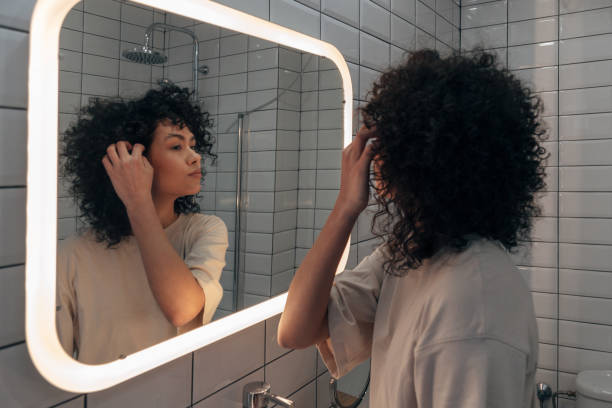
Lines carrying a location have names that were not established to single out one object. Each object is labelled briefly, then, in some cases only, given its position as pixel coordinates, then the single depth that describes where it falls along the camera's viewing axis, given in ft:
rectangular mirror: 2.06
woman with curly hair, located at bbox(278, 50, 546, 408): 1.93
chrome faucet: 3.08
